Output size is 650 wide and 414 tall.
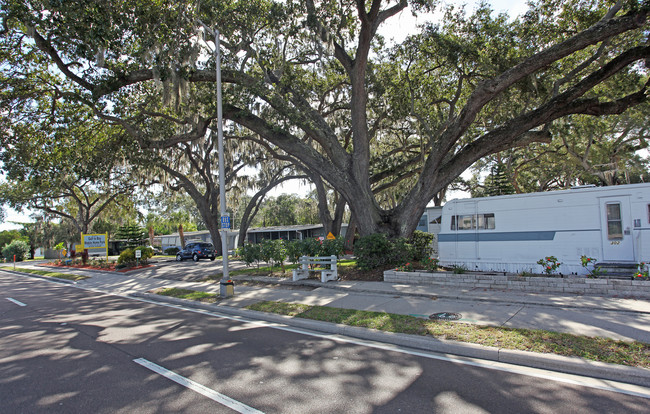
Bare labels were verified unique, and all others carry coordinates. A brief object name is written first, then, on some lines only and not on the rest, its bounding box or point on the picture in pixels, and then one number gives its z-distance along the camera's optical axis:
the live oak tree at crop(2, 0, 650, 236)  12.78
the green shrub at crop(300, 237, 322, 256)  14.99
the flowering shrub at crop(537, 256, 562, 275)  10.61
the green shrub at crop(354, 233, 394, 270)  13.68
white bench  13.12
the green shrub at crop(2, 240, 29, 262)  55.53
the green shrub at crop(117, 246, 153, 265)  25.22
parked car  30.33
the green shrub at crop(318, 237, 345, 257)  14.38
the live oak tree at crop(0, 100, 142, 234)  17.06
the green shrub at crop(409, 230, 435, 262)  14.49
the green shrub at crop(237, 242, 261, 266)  16.09
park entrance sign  30.58
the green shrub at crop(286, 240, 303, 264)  15.43
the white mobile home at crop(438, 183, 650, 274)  10.61
